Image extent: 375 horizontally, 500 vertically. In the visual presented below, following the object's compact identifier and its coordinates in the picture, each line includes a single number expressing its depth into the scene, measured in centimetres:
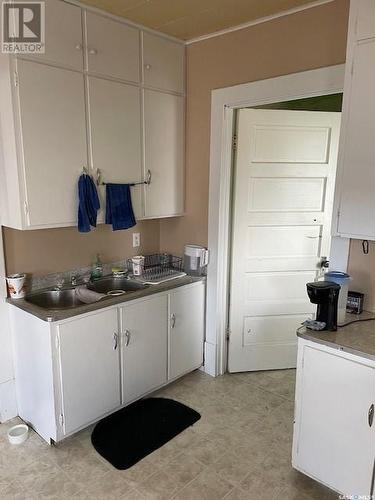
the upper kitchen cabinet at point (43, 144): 205
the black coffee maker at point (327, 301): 189
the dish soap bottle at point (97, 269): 279
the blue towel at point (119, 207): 250
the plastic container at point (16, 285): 234
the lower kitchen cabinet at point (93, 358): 217
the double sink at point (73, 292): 249
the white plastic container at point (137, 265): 287
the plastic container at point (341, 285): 201
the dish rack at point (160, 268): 282
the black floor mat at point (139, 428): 223
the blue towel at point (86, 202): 231
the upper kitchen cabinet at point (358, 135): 177
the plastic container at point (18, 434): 229
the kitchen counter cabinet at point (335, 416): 169
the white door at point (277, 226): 285
